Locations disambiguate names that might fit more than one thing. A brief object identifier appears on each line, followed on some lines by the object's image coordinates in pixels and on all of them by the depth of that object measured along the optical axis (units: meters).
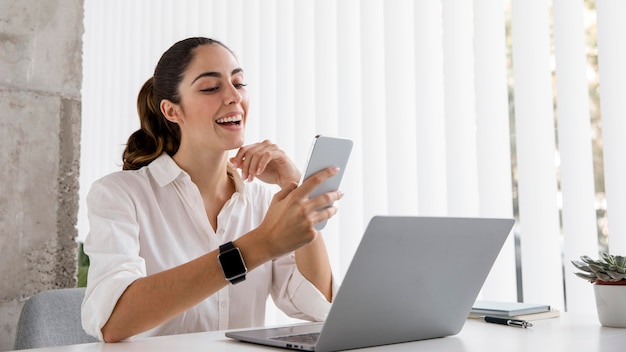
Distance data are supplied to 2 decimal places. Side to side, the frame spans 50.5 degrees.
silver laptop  0.96
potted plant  1.28
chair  1.54
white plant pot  1.28
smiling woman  1.53
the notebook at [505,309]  1.37
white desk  1.04
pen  1.26
